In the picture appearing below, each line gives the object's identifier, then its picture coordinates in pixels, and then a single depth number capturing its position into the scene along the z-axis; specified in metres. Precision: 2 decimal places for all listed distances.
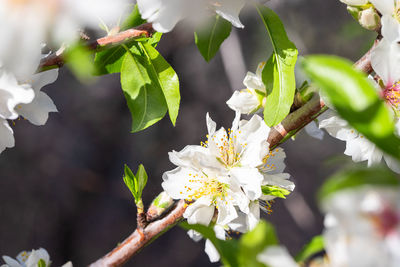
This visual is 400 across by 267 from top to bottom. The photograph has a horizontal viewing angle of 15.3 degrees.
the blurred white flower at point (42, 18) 0.49
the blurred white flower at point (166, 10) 0.52
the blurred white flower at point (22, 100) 0.53
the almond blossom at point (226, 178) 0.55
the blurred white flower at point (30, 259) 0.57
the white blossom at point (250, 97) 0.56
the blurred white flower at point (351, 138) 0.55
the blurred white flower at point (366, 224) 0.47
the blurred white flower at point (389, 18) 0.53
